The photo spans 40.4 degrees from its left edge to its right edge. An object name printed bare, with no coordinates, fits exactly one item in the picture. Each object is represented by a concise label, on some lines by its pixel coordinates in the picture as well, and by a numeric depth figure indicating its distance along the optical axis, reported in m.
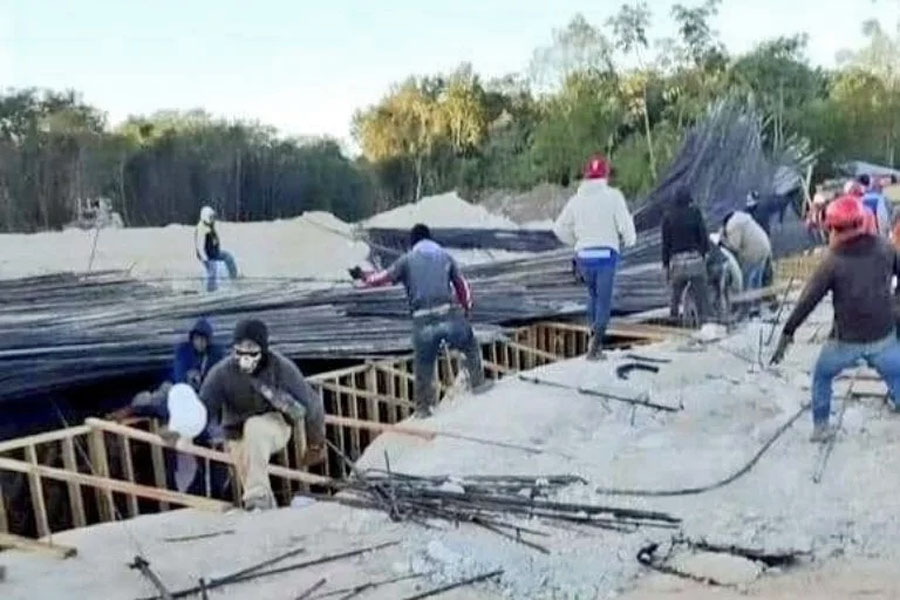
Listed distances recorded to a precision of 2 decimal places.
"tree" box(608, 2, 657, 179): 36.16
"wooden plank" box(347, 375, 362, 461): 9.89
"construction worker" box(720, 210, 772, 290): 13.03
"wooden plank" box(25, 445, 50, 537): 7.82
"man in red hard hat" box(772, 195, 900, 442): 6.88
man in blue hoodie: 8.44
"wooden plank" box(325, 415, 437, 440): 8.43
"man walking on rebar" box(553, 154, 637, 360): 9.78
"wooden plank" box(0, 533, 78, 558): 6.12
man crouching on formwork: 6.91
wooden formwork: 7.70
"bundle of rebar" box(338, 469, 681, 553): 6.09
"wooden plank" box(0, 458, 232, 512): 7.42
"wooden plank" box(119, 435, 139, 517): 8.48
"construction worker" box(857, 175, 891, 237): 12.96
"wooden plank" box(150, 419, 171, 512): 8.79
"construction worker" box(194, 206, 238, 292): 15.72
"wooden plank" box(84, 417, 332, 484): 7.66
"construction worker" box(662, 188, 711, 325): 11.55
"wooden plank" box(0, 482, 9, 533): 7.99
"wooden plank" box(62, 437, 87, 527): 8.11
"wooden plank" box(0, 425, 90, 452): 7.82
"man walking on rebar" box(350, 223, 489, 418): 8.95
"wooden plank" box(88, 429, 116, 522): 8.28
